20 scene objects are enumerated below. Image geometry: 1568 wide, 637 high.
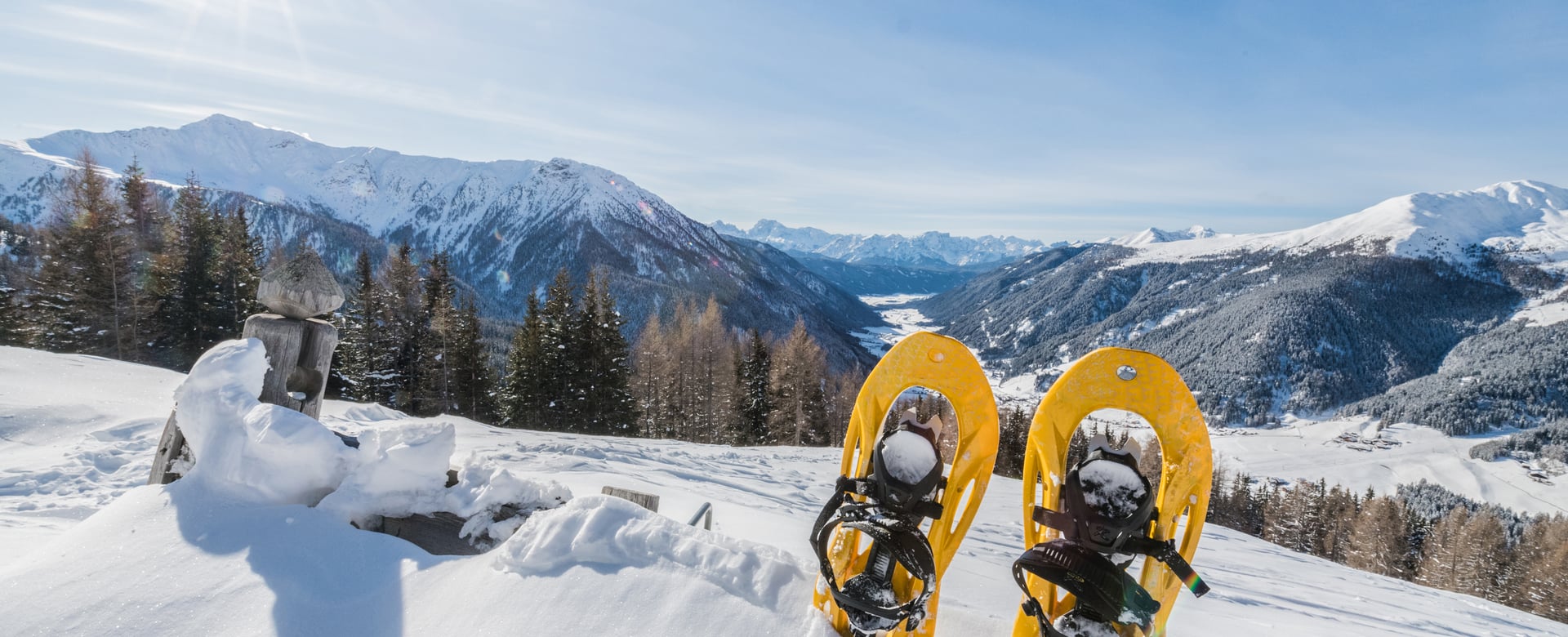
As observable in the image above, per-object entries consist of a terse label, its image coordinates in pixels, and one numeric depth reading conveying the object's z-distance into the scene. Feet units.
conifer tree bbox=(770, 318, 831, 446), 101.30
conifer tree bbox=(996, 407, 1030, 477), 117.29
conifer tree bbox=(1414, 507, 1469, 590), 144.56
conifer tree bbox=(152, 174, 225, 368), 79.51
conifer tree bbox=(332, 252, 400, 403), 82.84
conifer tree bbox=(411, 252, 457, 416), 84.69
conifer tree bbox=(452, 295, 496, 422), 88.02
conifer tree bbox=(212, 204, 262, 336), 81.76
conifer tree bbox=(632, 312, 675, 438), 106.93
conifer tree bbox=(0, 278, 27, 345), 74.28
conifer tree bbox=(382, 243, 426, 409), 85.46
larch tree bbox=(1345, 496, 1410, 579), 162.50
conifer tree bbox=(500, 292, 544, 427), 85.46
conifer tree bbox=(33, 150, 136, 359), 71.15
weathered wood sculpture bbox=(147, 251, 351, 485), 12.80
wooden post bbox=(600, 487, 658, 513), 13.14
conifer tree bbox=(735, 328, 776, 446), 103.96
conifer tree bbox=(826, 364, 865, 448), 128.88
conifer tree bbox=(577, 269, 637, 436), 87.10
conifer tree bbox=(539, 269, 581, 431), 85.46
